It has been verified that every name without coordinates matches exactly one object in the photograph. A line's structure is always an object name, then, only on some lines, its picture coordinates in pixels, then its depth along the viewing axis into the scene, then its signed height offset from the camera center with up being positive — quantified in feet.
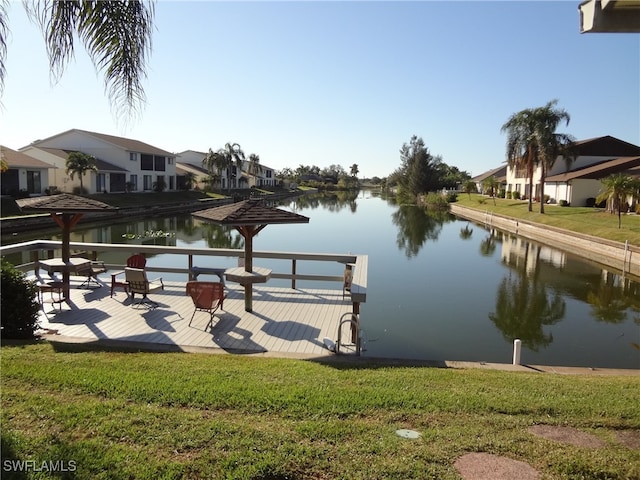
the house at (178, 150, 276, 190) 232.53 +13.32
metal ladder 22.77 -6.67
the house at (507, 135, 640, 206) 139.85 +14.65
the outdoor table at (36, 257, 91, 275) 29.60 -4.81
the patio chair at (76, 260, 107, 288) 33.99 -6.00
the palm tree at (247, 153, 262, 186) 307.99 +20.78
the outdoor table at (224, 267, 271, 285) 27.89 -4.80
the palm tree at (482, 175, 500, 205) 192.71 +8.19
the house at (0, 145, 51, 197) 111.34 +3.56
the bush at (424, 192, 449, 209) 215.92 +1.07
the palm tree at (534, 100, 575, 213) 124.57 +19.35
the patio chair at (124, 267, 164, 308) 29.01 -5.68
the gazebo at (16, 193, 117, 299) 29.09 -1.16
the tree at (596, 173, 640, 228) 87.61 +4.23
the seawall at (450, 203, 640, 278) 68.59 -6.57
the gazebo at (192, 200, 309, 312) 27.42 -1.38
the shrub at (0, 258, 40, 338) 21.47 -5.47
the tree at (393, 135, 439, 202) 261.65 +16.29
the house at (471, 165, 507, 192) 262.80 +18.01
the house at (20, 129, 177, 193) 142.20 +11.05
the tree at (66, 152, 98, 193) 131.34 +7.83
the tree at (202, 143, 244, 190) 226.38 +18.34
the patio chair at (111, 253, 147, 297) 32.09 -5.07
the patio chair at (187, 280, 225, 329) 25.62 -5.44
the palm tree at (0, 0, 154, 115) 17.61 +6.25
